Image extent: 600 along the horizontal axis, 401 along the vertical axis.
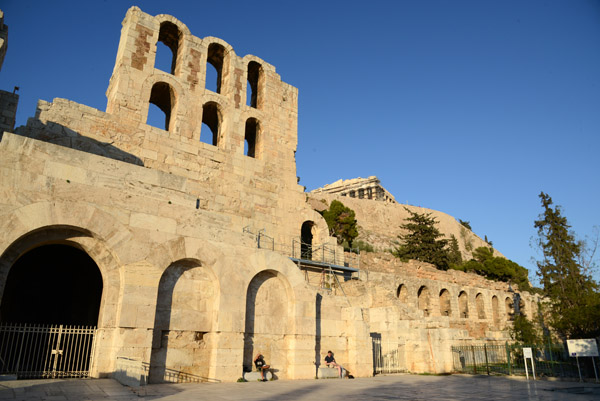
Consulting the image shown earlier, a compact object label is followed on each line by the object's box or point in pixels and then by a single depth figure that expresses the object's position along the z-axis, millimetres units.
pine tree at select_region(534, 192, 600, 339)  18125
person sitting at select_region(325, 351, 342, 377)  14344
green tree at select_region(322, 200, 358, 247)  41188
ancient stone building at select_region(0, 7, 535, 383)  10672
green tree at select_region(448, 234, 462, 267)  53419
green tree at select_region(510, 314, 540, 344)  23172
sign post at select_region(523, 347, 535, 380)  13381
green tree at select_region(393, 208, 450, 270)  44750
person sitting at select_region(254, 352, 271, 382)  12677
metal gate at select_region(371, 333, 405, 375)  16453
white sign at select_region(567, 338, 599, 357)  12750
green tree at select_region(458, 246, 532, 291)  42672
